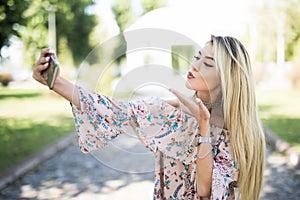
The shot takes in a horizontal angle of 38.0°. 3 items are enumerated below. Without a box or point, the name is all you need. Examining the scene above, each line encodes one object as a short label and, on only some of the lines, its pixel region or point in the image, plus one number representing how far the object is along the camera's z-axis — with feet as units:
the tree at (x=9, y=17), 26.99
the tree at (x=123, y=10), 96.15
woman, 6.34
